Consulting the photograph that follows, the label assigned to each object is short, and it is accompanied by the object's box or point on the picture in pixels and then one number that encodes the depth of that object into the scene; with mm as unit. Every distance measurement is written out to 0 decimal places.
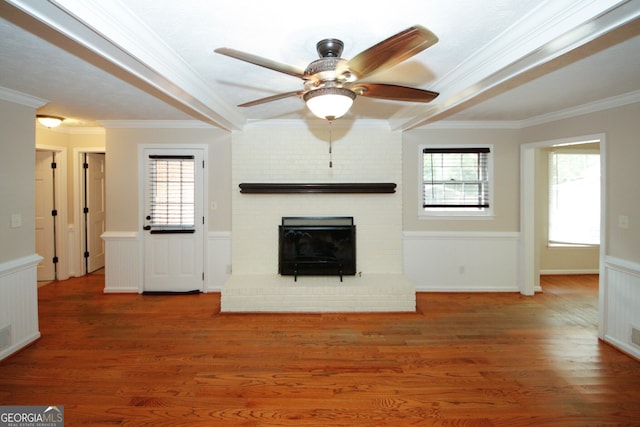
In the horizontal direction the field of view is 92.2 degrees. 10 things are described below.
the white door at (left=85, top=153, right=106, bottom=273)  4980
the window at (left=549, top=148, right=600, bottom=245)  4980
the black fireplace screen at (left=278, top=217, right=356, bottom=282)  3984
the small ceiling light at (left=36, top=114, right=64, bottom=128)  3747
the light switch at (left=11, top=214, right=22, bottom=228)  2713
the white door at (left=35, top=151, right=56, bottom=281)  4590
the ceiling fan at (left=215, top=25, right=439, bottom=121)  1322
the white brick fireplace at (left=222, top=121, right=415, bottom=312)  4160
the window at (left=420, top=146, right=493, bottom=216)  4285
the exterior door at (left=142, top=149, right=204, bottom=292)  4195
